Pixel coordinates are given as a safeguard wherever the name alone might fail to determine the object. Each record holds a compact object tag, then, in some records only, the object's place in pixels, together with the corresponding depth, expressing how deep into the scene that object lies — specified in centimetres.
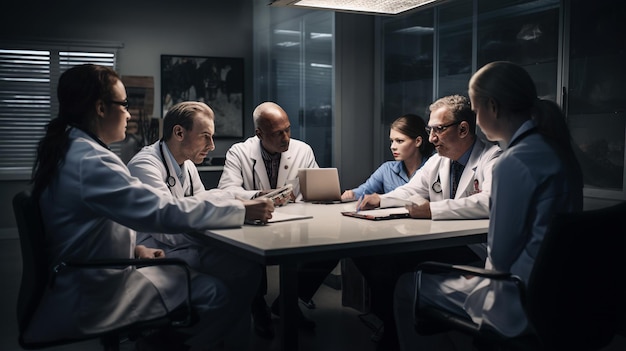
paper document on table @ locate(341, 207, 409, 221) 249
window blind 642
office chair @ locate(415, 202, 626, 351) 158
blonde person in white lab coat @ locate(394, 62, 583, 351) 174
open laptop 315
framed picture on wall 690
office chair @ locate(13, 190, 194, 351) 179
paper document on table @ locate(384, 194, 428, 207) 291
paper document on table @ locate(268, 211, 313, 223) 243
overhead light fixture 268
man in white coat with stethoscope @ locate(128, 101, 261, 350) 240
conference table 185
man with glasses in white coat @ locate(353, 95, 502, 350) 274
